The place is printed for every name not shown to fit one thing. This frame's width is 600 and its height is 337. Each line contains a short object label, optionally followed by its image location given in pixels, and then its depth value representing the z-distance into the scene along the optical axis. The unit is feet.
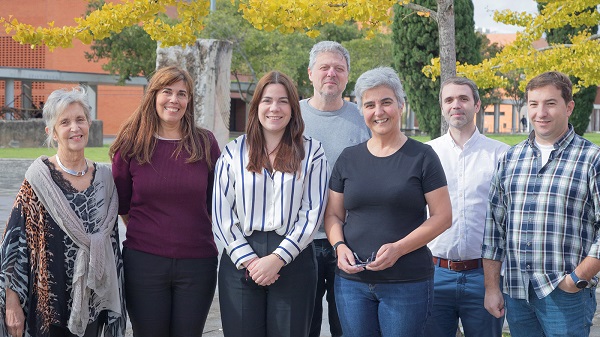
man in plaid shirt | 12.29
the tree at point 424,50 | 78.02
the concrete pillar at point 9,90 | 138.21
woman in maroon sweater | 13.85
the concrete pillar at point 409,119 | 183.05
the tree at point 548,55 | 28.22
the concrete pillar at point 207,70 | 33.50
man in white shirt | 14.21
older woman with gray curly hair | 13.17
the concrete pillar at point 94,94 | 139.38
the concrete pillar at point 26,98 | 139.14
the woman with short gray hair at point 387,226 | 12.48
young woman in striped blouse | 12.99
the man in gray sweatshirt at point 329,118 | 15.81
